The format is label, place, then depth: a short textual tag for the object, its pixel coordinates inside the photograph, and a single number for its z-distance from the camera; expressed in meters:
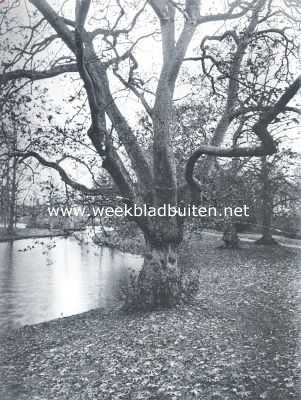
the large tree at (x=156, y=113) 9.50
